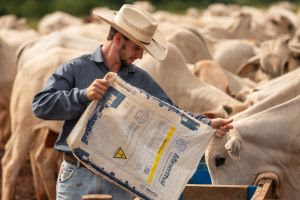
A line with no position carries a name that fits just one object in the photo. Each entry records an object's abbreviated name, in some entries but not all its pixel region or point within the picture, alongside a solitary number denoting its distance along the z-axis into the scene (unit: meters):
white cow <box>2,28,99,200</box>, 11.84
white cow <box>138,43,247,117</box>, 11.14
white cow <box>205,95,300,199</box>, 6.88
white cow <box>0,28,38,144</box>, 15.91
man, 6.38
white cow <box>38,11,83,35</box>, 26.77
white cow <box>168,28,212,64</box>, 14.40
